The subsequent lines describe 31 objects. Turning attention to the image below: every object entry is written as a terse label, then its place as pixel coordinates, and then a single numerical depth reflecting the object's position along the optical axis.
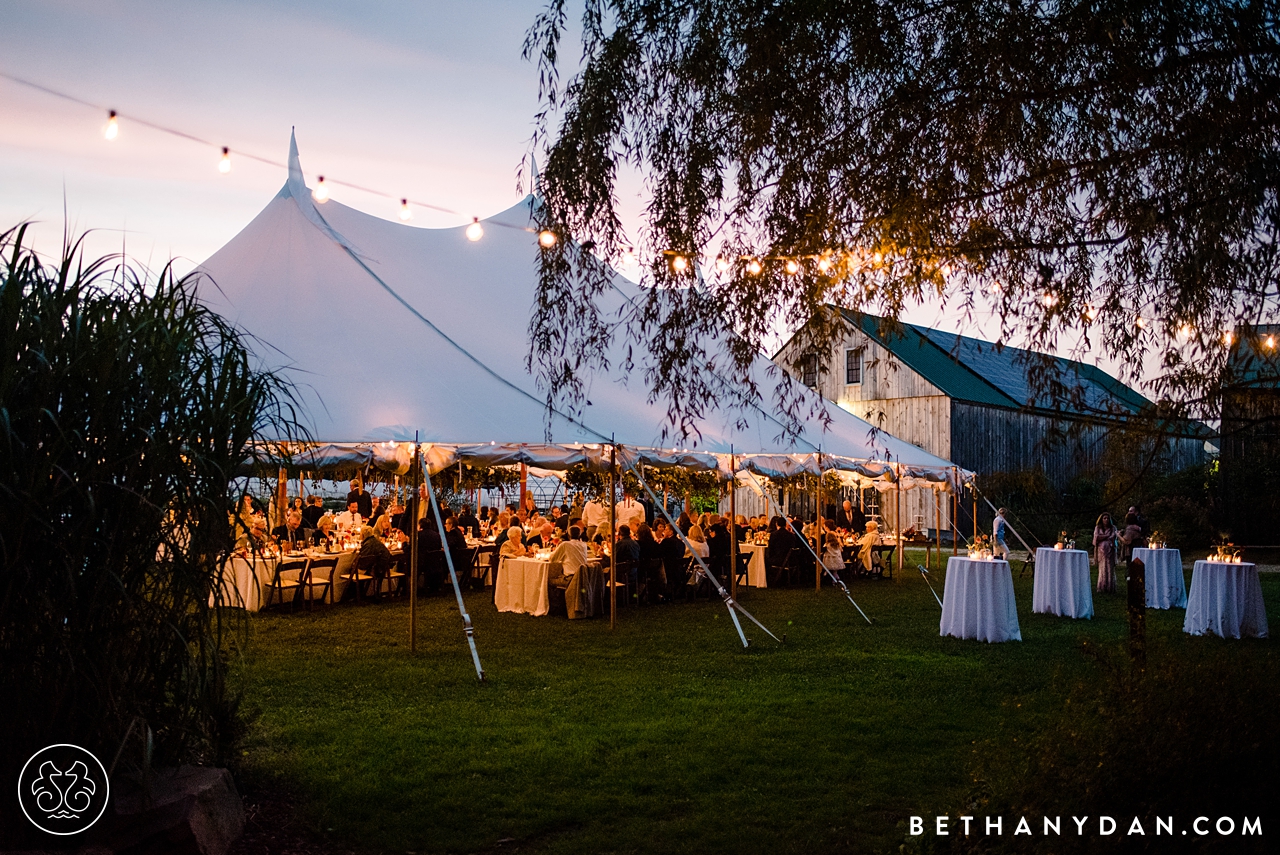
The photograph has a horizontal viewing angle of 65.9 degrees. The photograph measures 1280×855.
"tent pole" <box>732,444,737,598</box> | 12.10
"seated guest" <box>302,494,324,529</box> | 17.59
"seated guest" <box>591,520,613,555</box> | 13.26
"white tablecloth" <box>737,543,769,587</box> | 16.03
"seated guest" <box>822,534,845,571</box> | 15.59
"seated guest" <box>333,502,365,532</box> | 14.55
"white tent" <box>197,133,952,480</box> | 10.31
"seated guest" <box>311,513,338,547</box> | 13.83
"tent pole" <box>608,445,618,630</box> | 10.15
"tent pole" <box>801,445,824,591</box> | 15.14
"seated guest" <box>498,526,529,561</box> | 12.27
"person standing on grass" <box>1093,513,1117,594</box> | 14.80
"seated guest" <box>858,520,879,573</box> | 17.22
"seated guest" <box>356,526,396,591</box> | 12.29
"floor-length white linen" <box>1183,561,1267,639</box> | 10.25
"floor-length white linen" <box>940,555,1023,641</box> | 9.87
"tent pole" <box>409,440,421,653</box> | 8.76
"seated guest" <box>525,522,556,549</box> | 13.40
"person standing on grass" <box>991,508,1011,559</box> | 10.49
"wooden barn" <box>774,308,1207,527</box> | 26.66
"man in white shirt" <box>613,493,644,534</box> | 16.73
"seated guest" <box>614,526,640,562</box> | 12.33
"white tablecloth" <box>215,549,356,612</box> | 11.09
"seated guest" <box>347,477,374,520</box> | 16.83
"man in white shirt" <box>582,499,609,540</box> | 16.74
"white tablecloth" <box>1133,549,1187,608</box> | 12.85
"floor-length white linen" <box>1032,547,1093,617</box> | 12.06
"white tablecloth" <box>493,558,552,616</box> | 11.73
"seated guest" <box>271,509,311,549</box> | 13.35
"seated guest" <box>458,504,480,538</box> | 15.64
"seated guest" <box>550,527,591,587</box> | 11.61
